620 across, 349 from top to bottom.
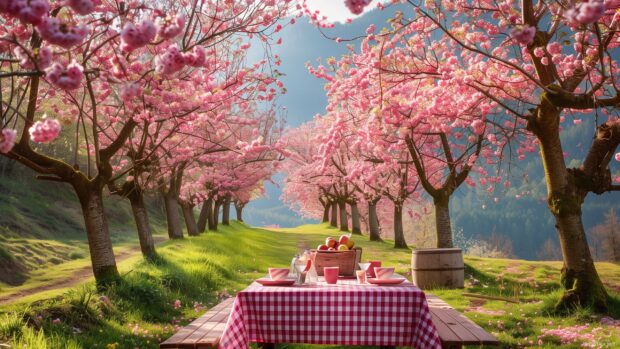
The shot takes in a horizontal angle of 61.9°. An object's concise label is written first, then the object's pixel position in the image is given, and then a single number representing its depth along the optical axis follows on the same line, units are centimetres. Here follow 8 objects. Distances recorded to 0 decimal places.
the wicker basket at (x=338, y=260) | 545
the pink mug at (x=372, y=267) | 520
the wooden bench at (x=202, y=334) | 429
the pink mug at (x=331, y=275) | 473
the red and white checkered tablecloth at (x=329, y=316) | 412
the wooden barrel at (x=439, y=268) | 1063
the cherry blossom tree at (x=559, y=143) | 718
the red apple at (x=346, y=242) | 557
